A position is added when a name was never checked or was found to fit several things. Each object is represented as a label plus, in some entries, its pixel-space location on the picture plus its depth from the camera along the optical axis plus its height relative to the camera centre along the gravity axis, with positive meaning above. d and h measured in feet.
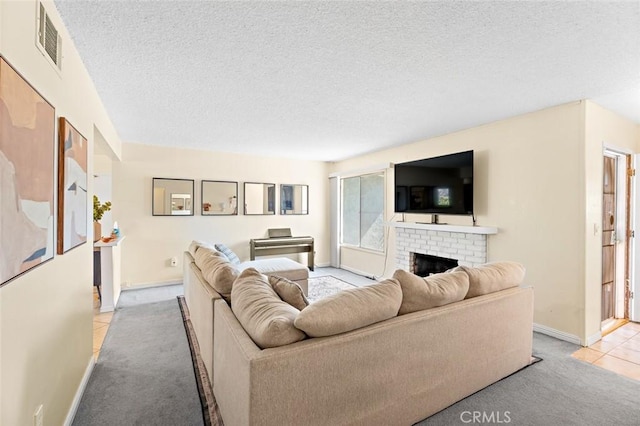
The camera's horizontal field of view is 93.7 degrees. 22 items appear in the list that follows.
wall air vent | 4.47 +2.77
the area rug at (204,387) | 5.78 -3.98
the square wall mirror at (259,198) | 18.15 +0.84
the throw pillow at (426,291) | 5.73 -1.58
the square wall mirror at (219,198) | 16.96 +0.79
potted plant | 12.10 -0.11
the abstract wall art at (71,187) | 5.16 +0.47
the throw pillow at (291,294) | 5.88 -1.64
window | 17.72 +0.04
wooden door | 10.40 -0.97
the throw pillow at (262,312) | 4.30 -1.62
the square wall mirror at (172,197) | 15.78 +0.78
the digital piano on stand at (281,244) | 17.63 -2.00
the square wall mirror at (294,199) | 19.33 +0.83
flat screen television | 12.11 +1.20
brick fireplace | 11.87 -1.37
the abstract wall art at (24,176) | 3.30 +0.45
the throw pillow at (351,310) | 4.49 -1.58
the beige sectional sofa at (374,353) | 4.12 -2.33
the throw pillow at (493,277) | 6.74 -1.55
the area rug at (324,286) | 14.35 -3.89
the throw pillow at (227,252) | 12.79 -1.77
